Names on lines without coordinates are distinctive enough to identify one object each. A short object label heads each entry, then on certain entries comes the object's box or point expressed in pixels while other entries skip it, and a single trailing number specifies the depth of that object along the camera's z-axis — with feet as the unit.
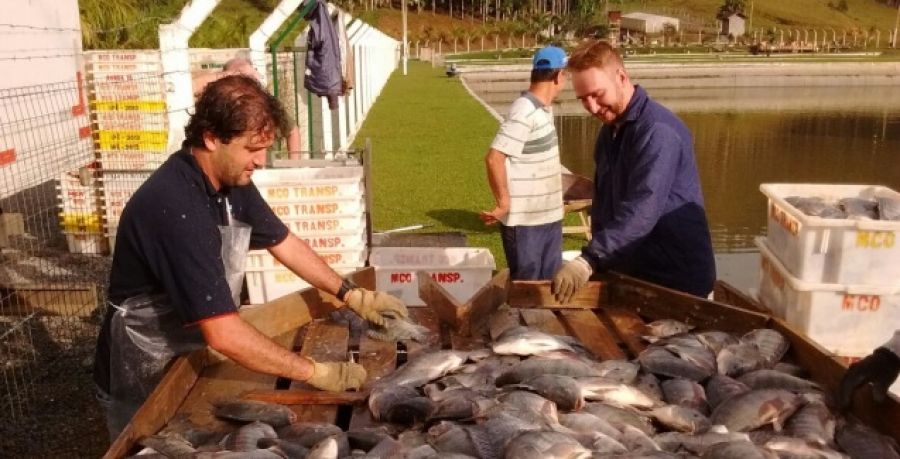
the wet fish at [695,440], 8.77
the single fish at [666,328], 12.41
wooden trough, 10.11
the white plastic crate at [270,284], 21.11
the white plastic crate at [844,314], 12.16
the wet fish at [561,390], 9.64
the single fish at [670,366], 10.66
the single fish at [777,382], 10.15
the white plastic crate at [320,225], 21.31
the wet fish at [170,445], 8.71
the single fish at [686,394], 10.02
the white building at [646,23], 341.82
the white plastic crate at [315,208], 21.21
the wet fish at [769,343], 11.22
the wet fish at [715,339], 11.43
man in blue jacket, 13.99
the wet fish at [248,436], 8.86
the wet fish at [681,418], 9.35
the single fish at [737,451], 8.18
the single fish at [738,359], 10.85
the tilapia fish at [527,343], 11.19
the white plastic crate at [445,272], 20.76
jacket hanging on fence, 36.29
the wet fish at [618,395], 9.82
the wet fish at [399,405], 9.60
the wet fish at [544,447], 8.04
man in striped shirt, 20.20
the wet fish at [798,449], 8.56
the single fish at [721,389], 10.08
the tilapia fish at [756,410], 9.32
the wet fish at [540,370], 10.39
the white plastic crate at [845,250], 11.93
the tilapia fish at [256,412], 9.69
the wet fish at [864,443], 8.70
